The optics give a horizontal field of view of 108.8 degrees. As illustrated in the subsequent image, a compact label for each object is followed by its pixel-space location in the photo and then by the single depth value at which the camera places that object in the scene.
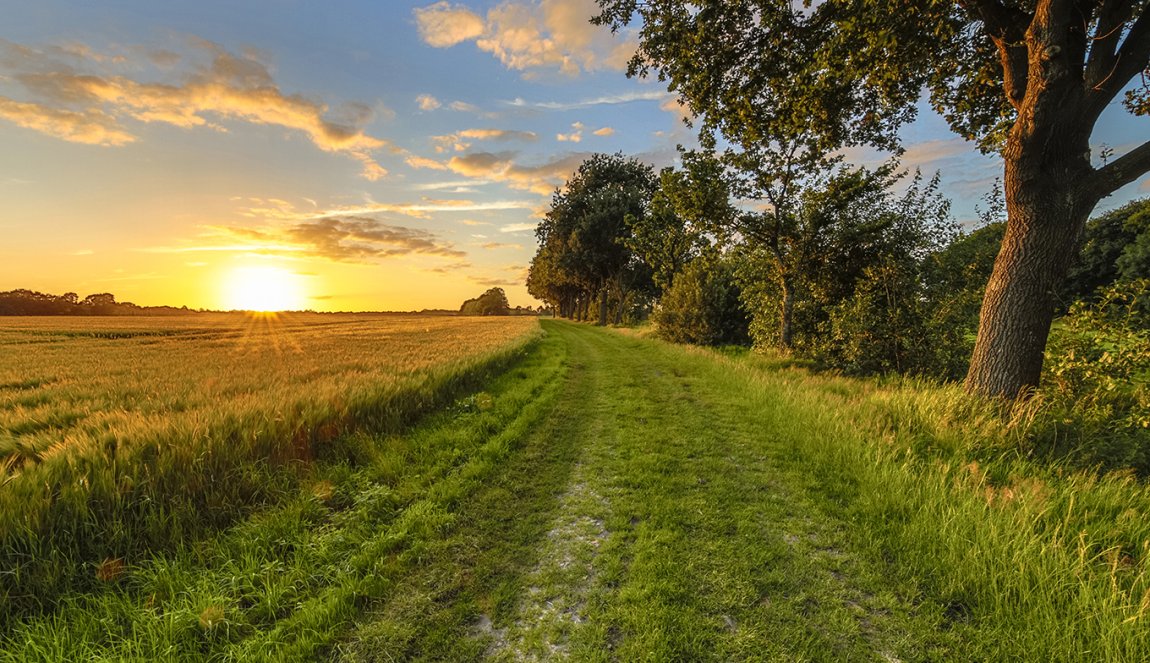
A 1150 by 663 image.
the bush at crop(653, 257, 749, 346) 23.77
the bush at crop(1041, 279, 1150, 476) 5.77
